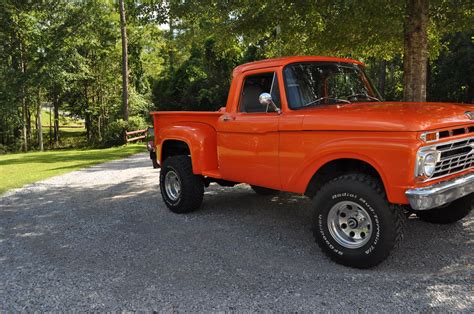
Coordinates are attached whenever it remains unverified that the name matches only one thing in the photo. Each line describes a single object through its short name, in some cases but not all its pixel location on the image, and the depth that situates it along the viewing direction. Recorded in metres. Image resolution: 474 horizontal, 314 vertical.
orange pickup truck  3.66
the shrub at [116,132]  22.08
